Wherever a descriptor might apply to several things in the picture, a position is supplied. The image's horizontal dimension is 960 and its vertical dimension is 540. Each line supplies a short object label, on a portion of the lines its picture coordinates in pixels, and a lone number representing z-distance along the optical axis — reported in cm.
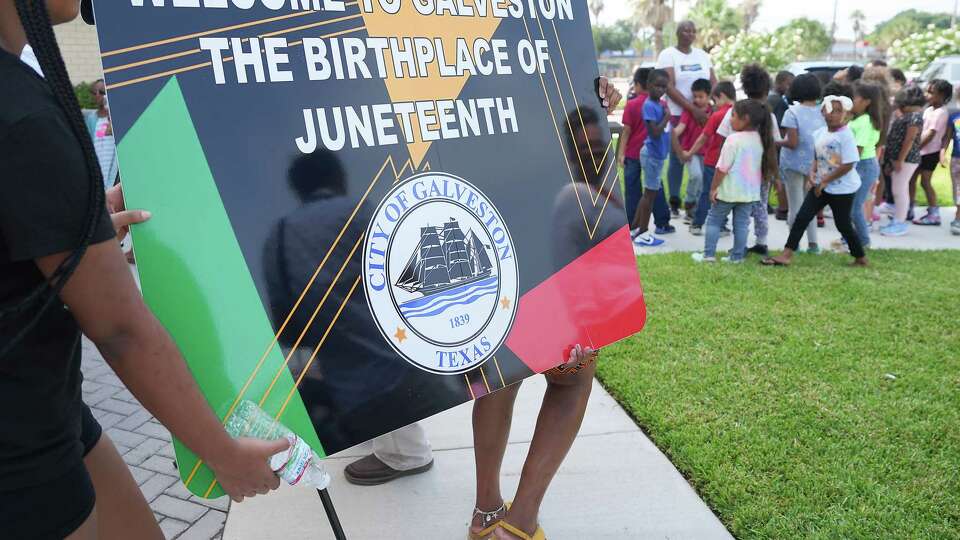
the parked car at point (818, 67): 1557
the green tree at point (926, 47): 2412
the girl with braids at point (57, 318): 104
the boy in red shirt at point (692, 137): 779
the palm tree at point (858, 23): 11769
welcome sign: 136
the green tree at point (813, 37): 7193
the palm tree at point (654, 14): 5181
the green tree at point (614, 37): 13462
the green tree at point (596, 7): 9806
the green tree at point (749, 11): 10511
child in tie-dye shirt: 632
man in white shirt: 808
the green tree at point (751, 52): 3228
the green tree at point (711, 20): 5794
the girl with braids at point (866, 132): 701
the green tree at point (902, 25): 9000
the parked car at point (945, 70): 1559
